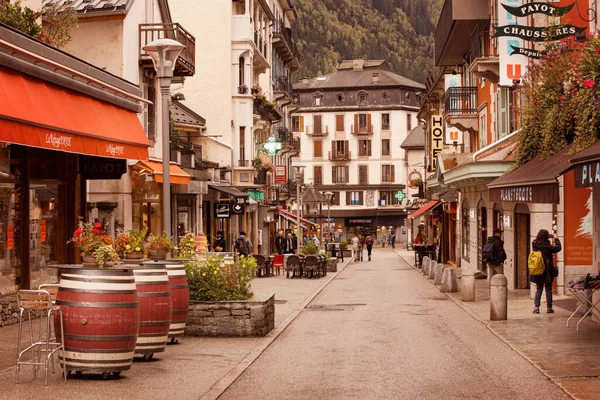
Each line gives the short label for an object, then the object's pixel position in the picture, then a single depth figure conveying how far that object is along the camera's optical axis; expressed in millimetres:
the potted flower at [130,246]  15289
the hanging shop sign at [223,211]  39856
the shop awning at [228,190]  41412
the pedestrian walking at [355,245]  61750
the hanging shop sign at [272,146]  51125
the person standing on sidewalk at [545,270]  19594
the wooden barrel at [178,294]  13469
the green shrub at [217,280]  15695
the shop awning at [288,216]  65812
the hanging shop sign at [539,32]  21000
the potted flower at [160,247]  16359
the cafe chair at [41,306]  10227
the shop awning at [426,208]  56578
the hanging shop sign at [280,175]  60859
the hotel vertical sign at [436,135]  52625
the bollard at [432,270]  36469
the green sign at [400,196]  103438
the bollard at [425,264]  39691
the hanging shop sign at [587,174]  11820
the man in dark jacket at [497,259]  26078
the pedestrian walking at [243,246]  39312
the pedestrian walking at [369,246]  65000
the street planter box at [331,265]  44156
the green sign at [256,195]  51241
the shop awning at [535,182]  15242
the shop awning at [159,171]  25812
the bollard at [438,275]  32031
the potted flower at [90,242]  13117
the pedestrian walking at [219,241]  39375
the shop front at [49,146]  13367
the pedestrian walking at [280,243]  49938
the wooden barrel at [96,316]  10180
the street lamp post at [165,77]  16203
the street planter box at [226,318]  15570
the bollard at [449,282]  27922
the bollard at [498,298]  18406
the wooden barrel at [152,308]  11789
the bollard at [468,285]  24031
